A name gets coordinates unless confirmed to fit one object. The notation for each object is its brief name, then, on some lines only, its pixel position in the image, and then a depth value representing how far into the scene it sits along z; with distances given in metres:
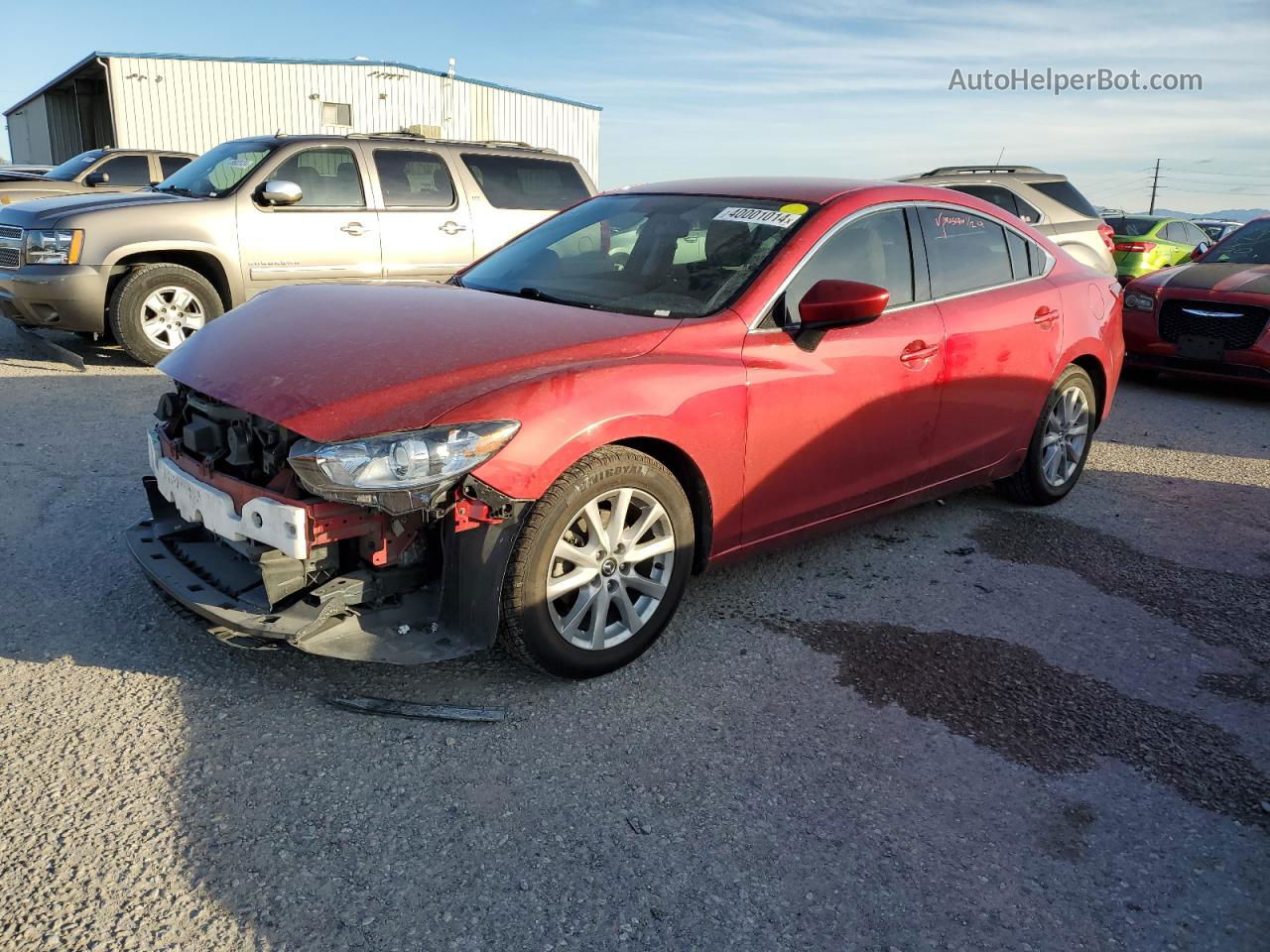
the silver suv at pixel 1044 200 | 10.33
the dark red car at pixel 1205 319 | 8.48
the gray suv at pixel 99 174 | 12.87
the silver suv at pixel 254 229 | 7.50
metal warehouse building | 25.97
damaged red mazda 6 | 2.96
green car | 15.29
